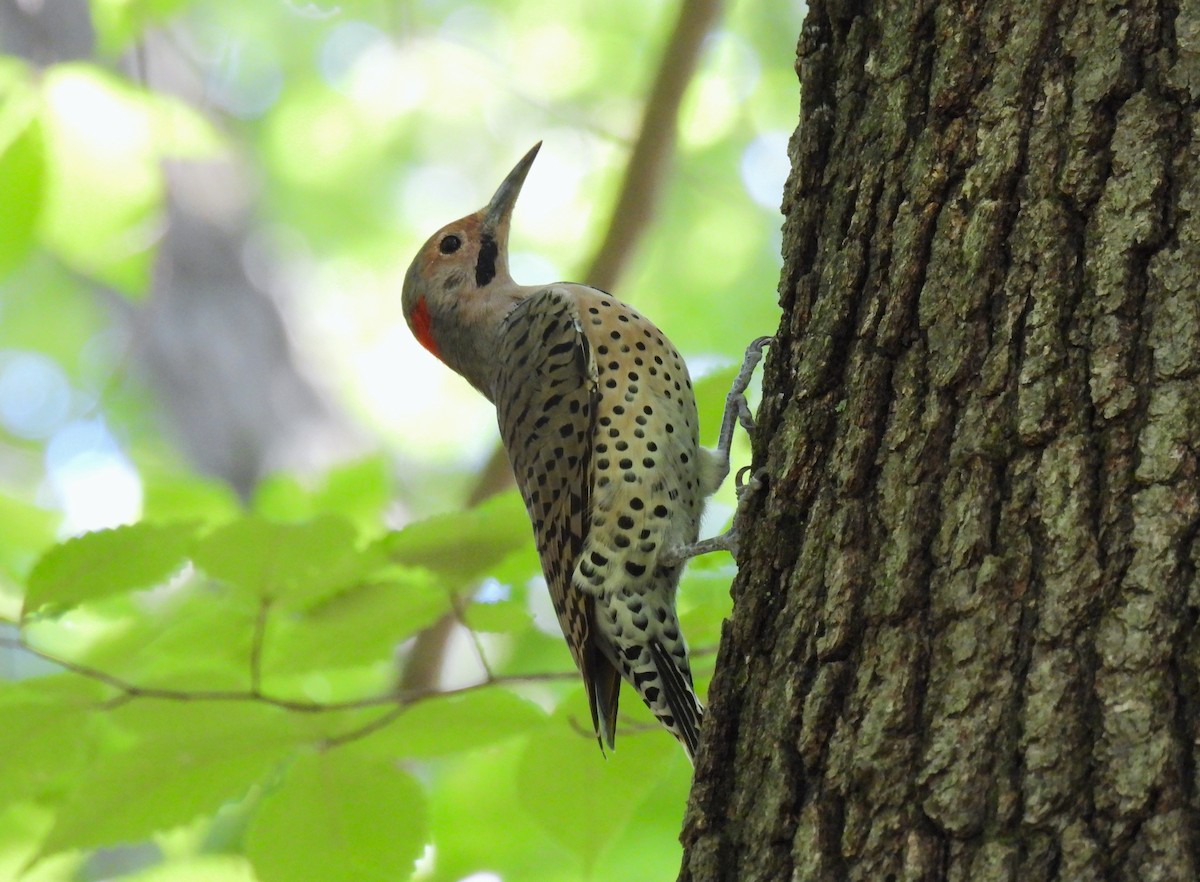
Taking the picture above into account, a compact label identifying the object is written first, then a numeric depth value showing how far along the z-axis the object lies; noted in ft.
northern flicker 22.95
